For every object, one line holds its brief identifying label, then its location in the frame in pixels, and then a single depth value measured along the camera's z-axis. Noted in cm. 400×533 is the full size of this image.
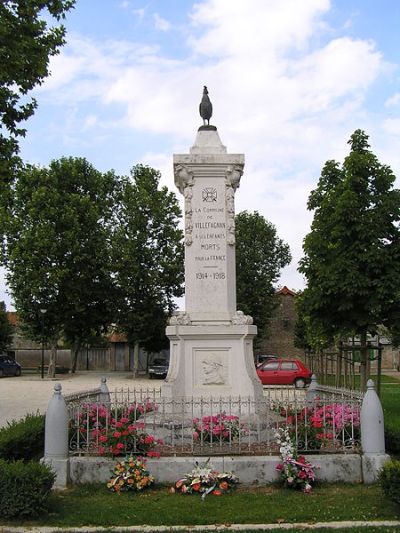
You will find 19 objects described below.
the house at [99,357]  5134
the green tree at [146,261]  3750
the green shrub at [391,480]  643
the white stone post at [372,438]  798
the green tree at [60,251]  3534
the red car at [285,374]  2939
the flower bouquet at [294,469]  768
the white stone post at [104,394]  1191
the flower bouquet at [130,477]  757
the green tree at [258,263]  4391
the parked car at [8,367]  4103
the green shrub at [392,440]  949
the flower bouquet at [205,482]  745
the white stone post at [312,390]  1261
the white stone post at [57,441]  782
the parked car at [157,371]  3859
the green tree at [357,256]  1415
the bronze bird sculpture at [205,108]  1170
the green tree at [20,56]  1282
